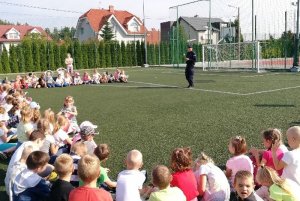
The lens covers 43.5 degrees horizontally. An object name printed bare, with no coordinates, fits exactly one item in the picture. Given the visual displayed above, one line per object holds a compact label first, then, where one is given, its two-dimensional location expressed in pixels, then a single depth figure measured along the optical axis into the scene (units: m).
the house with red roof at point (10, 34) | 73.81
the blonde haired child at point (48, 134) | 6.39
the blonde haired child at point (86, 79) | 24.34
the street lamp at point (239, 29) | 34.53
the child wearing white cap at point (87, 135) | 6.18
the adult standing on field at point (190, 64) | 17.11
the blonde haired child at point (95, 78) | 24.19
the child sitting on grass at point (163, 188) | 3.67
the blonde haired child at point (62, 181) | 3.90
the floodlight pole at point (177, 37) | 36.41
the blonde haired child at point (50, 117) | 7.21
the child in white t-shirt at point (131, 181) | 4.18
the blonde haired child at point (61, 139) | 6.75
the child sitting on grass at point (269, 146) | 4.91
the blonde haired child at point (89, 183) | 3.55
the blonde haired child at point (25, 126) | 6.85
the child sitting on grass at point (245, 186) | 3.52
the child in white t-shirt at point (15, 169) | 4.64
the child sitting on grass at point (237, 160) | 4.78
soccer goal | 29.98
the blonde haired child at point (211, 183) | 4.36
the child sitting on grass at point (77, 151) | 5.06
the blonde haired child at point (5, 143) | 7.22
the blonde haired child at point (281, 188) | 3.42
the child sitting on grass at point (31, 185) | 4.25
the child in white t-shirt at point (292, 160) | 4.30
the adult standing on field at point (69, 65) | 27.55
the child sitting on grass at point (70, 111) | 9.32
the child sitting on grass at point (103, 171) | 4.92
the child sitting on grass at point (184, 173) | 4.25
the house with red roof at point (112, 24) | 70.19
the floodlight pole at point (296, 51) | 25.12
